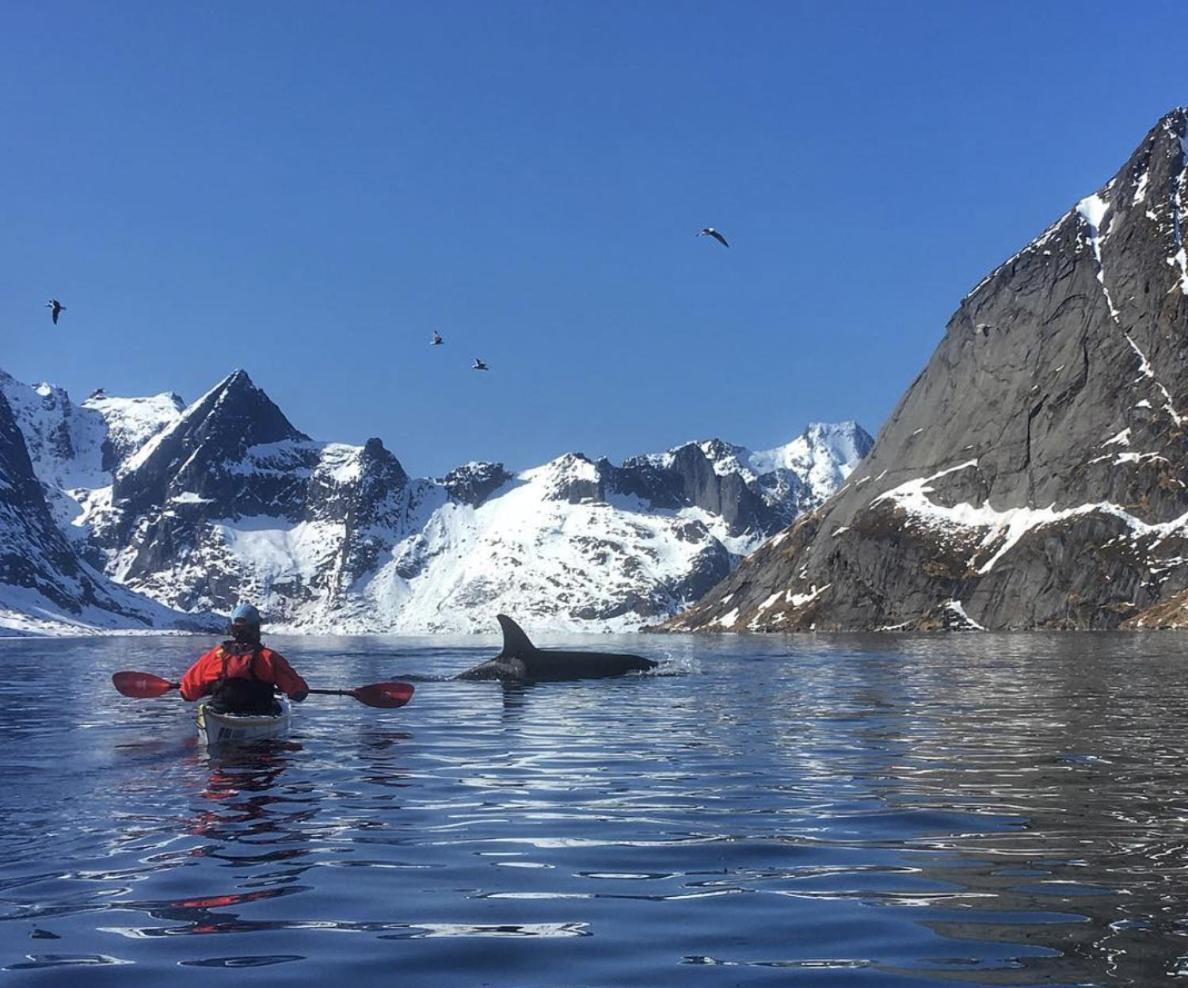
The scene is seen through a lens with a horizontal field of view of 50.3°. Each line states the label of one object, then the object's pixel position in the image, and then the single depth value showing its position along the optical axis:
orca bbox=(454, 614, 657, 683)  53.94
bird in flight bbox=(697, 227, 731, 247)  58.31
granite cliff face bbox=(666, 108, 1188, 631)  178.88
